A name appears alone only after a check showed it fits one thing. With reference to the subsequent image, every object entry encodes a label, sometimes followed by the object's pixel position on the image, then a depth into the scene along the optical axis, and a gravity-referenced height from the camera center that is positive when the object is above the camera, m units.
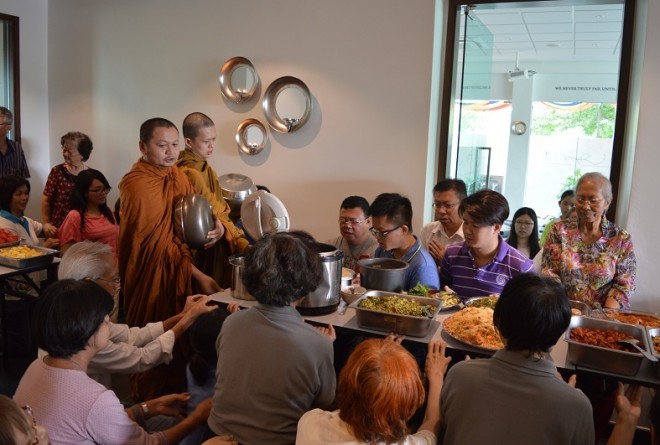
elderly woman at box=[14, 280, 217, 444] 1.38 -0.60
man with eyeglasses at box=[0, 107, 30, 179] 4.26 -0.10
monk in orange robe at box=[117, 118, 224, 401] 2.60 -0.50
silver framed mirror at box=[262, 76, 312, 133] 3.93 +0.37
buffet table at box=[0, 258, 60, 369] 3.15 -0.87
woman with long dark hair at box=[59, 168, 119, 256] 3.56 -0.45
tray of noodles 1.68 -0.52
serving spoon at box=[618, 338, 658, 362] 1.48 -0.49
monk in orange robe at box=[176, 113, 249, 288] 2.86 -0.20
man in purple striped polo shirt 2.21 -0.37
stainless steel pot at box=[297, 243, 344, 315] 1.94 -0.48
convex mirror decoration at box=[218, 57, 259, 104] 4.06 +0.54
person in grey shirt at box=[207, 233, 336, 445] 1.47 -0.55
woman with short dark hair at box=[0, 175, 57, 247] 3.46 -0.41
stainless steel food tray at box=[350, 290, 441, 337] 1.76 -0.52
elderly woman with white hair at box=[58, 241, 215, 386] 1.84 -0.67
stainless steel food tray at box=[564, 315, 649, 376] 1.52 -0.52
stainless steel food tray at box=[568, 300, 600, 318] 1.96 -0.49
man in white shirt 2.97 -0.29
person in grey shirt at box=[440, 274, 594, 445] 1.26 -0.52
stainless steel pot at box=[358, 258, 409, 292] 2.08 -0.45
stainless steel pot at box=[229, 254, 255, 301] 2.09 -0.49
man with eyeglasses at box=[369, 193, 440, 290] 2.34 -0.34
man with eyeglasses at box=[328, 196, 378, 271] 3.00 -0.40
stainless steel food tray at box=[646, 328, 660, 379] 1.54 -0.49
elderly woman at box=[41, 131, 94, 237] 4.29 -0.31
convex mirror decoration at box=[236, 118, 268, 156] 4.11 +0.12
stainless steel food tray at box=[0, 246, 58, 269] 3.02 -0.66
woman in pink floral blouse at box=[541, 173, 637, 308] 2.44 -0.38
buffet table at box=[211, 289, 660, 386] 1.54 -0.56
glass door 5.58 +0.89
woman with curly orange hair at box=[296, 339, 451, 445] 1.17 -0.51
